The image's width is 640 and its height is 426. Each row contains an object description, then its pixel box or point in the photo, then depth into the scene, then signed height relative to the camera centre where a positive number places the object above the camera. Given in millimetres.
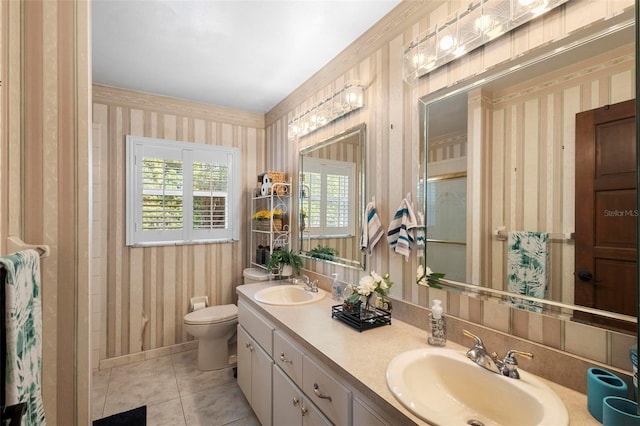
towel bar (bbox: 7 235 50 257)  861 -108
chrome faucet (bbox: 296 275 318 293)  2156 -562
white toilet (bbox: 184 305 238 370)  2541 -1100
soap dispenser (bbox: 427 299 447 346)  1261 -509
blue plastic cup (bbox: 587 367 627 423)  775 -482
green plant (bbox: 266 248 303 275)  2478 -422
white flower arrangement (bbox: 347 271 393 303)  1476 -381
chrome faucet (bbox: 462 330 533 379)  989 -529
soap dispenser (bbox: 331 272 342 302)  1949 -532
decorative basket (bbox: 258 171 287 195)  2750 +312
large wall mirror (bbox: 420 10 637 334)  889 +126
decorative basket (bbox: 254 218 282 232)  2777 -128
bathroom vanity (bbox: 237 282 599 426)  952 -644
